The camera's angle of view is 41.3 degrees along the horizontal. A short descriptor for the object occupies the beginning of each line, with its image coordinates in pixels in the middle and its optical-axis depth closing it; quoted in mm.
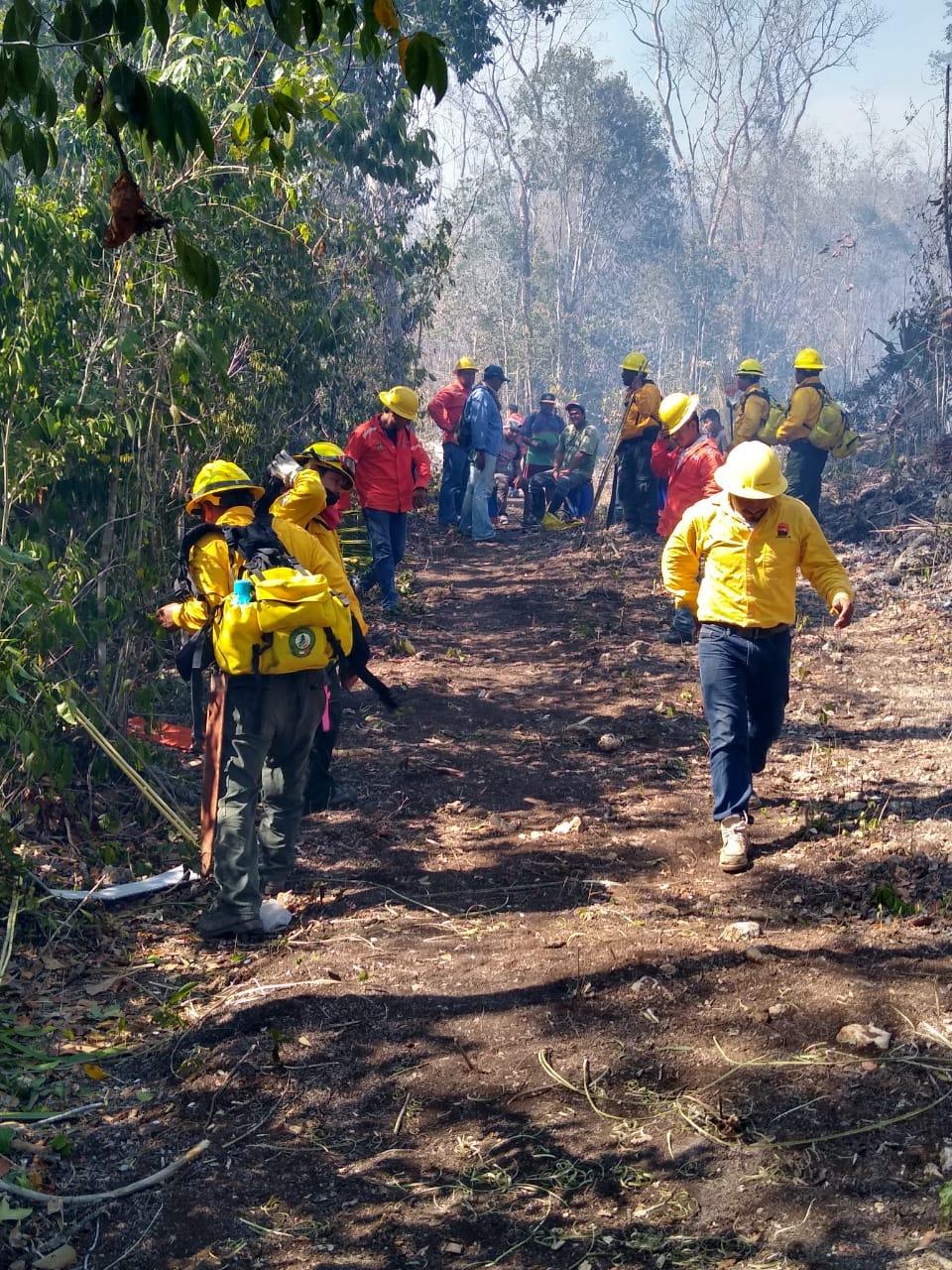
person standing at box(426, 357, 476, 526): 15172
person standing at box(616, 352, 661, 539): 13039
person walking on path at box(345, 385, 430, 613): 10031
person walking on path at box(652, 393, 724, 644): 9922
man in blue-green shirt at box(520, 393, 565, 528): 15914
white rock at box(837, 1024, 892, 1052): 3865
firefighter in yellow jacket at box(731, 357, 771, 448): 12906
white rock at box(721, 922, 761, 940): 4715
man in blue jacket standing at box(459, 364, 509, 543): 14352
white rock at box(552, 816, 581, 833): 6297
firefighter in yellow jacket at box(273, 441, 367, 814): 6035
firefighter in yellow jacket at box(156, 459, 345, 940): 5070
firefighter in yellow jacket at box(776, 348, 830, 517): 12250
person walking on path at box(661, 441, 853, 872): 5543
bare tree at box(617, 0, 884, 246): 44906
